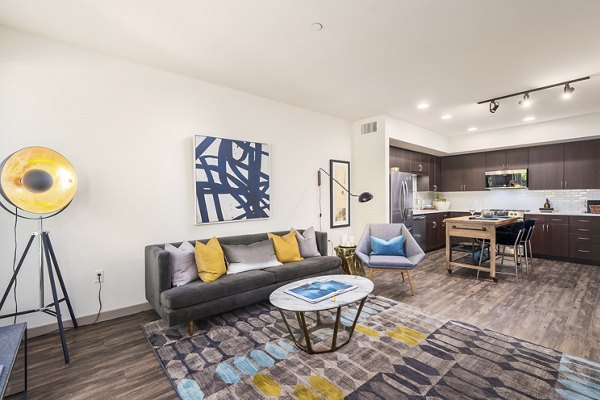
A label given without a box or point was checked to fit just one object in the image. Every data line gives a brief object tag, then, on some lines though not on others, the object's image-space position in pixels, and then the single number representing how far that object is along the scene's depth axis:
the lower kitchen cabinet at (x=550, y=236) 5.43
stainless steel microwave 6.12
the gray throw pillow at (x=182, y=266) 2.86
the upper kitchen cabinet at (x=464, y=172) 6.80
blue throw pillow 3.98
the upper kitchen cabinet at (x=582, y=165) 5.34
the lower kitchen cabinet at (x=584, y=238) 5.11
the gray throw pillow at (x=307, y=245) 4.00
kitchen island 4.24
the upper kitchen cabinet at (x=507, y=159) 6.16
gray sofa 2.56
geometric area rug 1.85
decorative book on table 2.32
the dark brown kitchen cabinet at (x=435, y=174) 7.08
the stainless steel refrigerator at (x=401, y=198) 5.32
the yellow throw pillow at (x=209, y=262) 2.95
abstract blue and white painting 3.56
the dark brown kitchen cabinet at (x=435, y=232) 6.31
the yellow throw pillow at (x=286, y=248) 3.71
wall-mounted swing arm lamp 4.23
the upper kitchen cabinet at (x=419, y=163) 6.43
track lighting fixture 3.61
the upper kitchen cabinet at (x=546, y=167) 5.71
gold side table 4.11
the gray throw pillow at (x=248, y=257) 3.27
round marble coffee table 2.17
